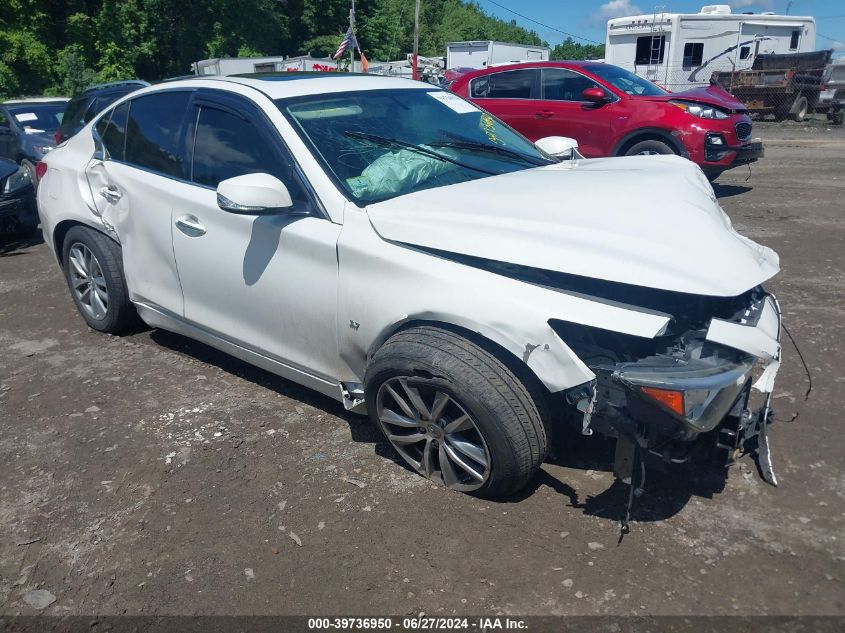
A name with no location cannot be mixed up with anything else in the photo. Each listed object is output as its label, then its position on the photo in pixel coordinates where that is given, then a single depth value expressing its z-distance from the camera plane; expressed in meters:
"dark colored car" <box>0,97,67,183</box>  10.47
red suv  8.98
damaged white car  2.70
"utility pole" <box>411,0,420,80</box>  27.29
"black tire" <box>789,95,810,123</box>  19.84
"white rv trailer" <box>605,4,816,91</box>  22.66
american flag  23.65
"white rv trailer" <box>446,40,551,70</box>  30.97
